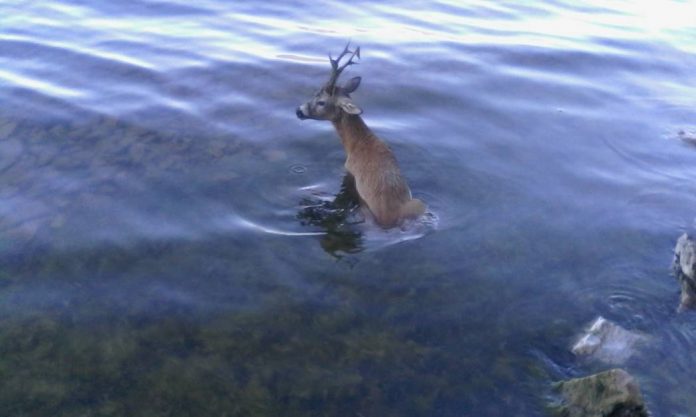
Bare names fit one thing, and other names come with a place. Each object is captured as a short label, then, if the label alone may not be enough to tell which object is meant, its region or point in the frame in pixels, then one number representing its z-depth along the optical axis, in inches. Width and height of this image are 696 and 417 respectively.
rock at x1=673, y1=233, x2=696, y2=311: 258.8
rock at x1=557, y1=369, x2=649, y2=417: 198.1
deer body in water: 310.2
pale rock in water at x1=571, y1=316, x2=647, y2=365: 234.1
